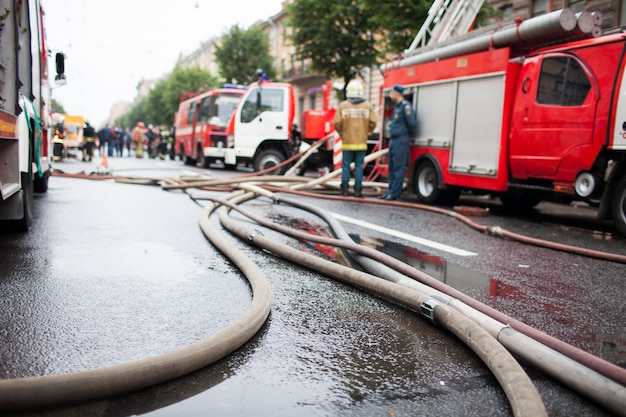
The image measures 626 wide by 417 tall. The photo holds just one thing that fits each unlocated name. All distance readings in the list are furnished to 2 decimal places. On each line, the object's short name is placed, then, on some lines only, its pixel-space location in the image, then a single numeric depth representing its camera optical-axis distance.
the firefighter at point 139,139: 32.28
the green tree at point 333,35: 24.23
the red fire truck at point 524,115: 7.05
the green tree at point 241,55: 43.41
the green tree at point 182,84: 57.94
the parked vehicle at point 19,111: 4.66
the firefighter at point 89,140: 24.38
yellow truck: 28.59
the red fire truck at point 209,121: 19.48
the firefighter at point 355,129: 10.49
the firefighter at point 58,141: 19.12
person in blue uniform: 10.19
